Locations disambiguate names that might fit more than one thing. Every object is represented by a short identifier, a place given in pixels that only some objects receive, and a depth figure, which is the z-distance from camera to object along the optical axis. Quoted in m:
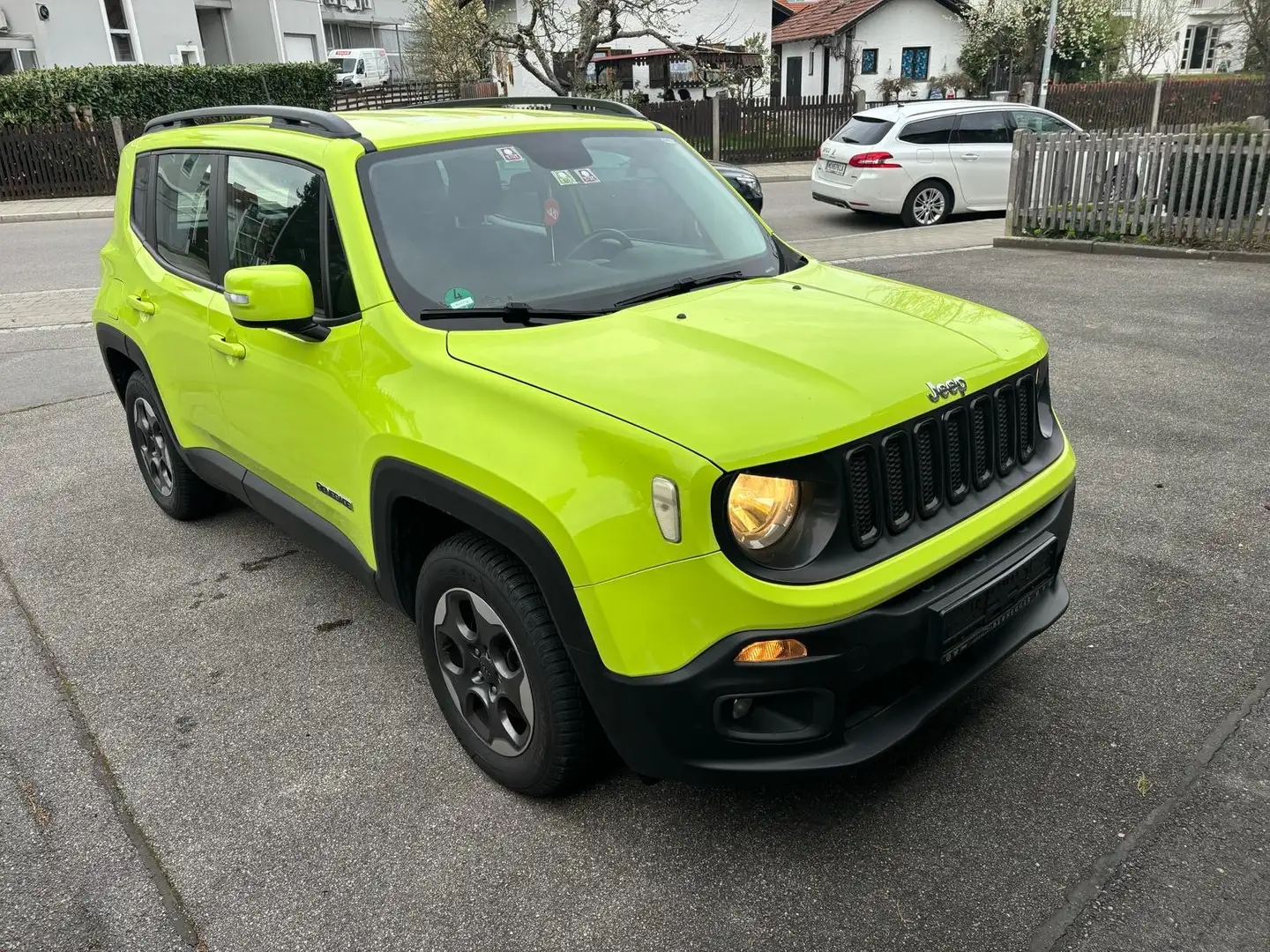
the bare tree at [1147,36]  37.06
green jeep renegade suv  2.29
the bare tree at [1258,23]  34.06
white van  43.03
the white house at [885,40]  37.34
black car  9.53
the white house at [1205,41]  46.09
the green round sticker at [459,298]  2.97
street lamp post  23.58
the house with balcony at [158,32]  28.95
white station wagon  13.45
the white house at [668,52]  35.25
